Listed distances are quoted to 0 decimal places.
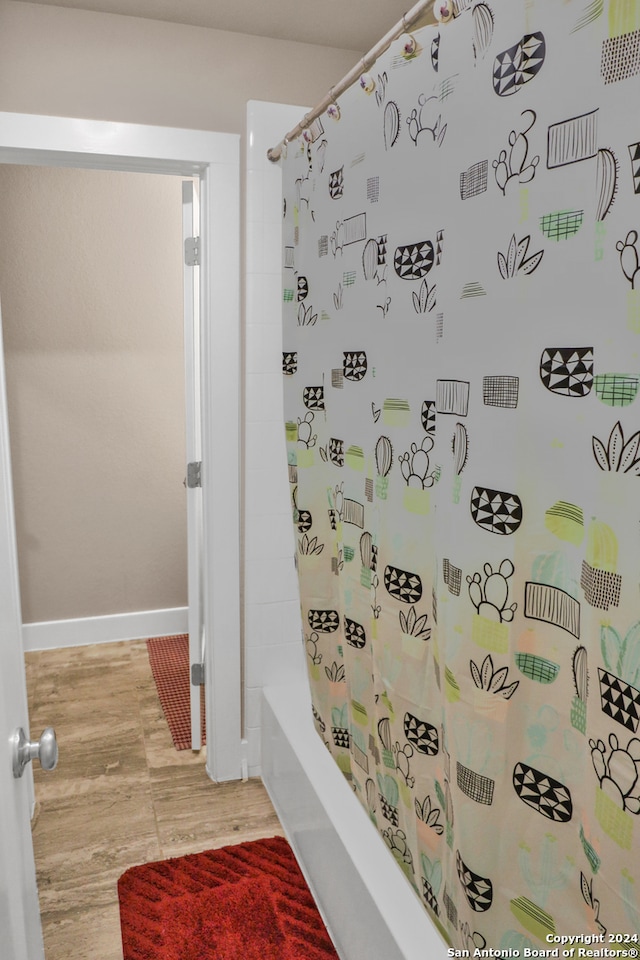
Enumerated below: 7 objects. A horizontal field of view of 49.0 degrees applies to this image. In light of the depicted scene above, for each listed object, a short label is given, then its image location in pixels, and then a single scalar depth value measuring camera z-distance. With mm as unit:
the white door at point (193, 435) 2299
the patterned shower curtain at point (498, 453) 780
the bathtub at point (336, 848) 1378
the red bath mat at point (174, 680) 2768
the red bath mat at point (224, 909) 1731
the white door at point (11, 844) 861
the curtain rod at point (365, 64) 1159
